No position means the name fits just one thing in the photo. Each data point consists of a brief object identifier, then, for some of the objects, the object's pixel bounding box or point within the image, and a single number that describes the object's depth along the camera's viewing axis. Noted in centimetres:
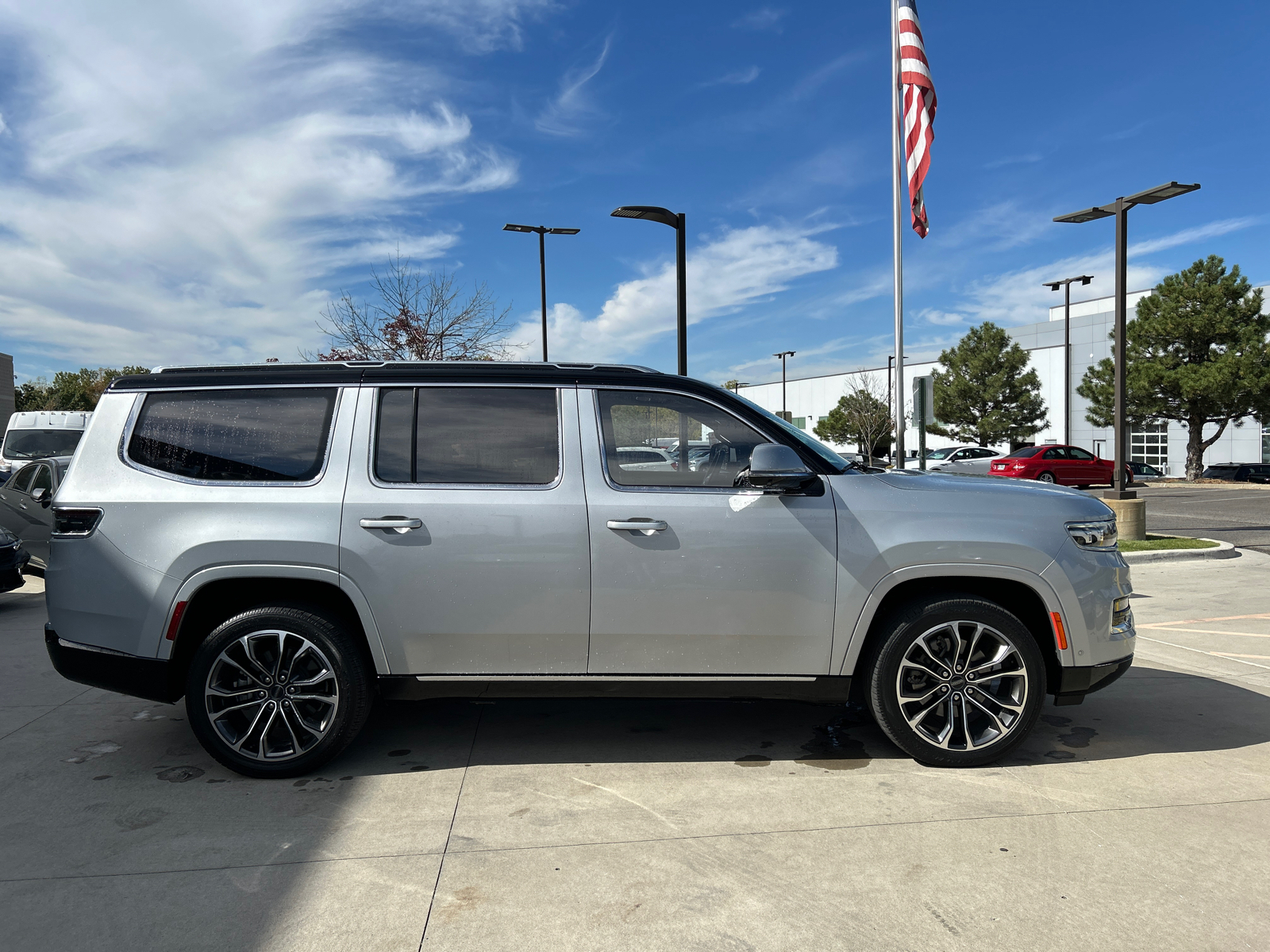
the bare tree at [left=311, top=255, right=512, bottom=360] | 2266
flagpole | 1360
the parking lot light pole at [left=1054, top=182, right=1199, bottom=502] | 1353
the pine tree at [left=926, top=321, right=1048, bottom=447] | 4816
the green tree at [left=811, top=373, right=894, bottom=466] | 5397
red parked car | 2833
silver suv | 394
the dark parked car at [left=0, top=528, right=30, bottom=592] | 866
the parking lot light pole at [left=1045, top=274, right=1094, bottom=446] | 3559
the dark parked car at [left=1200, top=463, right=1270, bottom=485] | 3897
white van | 1861
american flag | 1273
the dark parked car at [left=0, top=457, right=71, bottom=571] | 1058
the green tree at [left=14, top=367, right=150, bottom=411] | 8000
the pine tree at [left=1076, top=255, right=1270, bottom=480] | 3750
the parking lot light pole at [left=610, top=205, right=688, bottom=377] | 1141
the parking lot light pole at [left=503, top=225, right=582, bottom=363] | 2211
